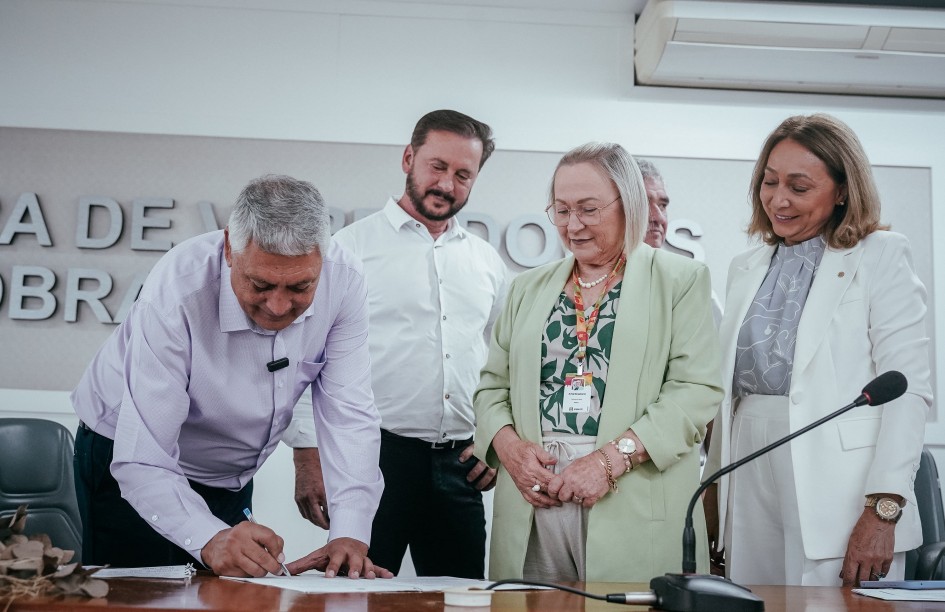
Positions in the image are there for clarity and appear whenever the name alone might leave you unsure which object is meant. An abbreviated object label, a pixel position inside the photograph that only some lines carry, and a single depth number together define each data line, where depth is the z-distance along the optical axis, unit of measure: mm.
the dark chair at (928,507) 3092
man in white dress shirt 2869
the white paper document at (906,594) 1647
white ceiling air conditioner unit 4176
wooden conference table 1340
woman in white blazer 2189
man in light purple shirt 1929
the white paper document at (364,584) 1606
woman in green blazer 2057
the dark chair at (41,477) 3102
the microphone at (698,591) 1374
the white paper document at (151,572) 1665
